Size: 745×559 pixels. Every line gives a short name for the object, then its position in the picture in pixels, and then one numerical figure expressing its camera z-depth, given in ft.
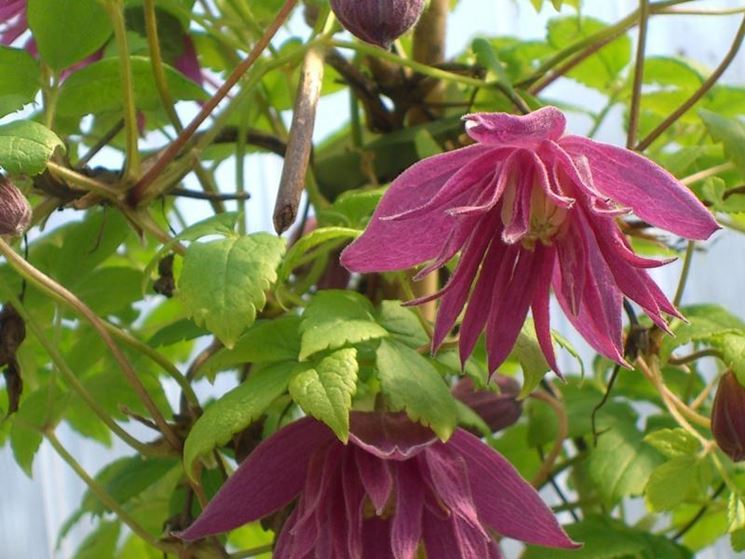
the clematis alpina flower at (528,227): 1.38
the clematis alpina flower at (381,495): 1.53
